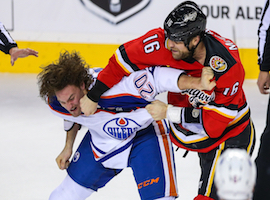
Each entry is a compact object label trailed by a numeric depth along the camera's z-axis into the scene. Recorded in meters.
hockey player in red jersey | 13.69
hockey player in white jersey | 13.87
